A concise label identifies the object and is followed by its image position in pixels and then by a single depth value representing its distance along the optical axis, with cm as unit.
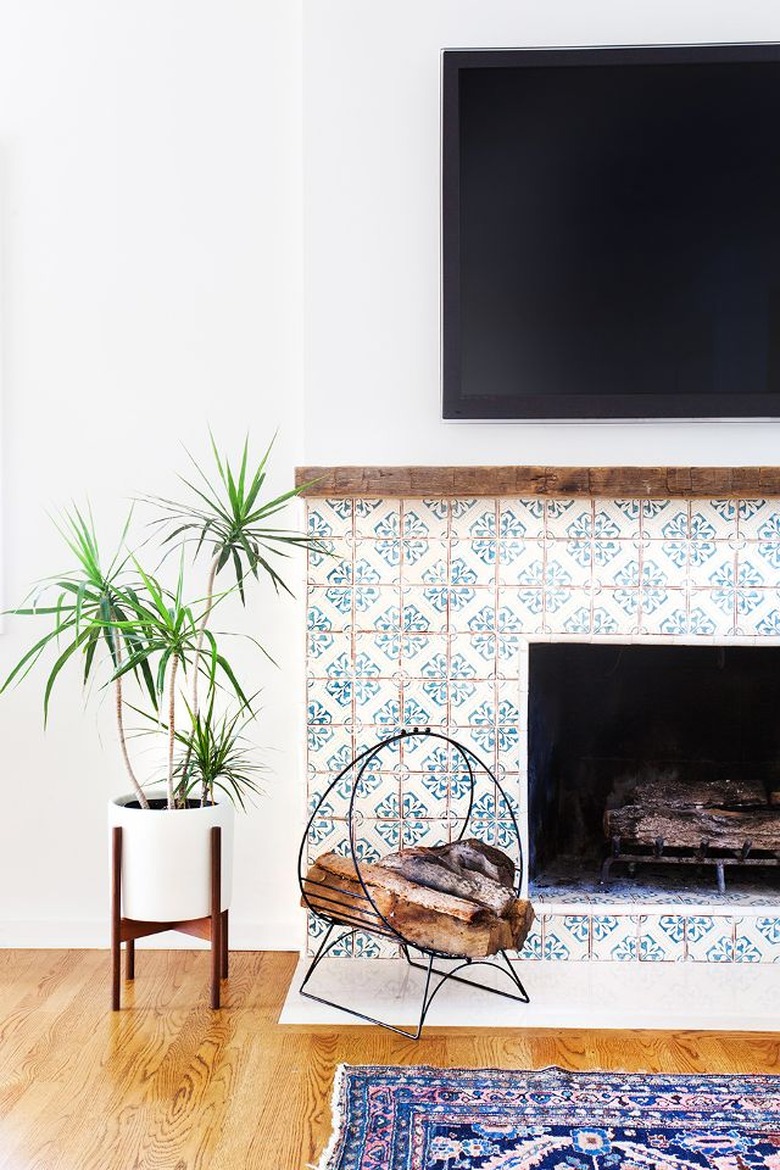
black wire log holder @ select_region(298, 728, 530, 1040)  214
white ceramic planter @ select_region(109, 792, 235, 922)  225
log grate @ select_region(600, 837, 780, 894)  249
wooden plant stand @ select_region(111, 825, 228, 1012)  226
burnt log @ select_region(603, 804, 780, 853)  252
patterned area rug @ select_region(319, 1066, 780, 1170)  170
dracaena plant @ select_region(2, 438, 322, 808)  226
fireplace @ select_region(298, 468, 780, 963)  238
